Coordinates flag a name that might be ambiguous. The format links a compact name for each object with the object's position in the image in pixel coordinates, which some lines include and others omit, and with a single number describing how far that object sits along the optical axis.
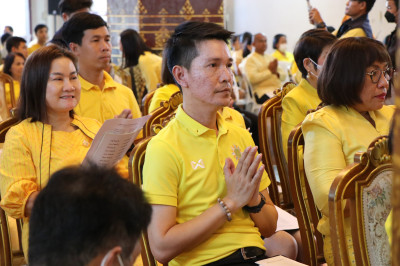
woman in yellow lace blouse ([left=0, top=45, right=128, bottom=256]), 2.07
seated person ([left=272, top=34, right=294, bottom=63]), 10.69
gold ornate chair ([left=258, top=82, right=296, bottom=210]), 2.74
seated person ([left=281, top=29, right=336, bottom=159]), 2.79
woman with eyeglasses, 1.94
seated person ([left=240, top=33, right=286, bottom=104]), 7.45
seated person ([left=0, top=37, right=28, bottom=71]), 7.47
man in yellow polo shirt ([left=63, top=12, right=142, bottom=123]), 3.03
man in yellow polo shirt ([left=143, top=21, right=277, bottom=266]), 1.63
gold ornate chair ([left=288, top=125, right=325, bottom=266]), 2.05
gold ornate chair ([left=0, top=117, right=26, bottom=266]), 2.17
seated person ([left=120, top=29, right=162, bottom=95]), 5.28
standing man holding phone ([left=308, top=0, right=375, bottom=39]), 4.13
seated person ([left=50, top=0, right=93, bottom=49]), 4.40
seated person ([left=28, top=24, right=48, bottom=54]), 9.43
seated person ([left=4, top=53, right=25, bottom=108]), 5.62
